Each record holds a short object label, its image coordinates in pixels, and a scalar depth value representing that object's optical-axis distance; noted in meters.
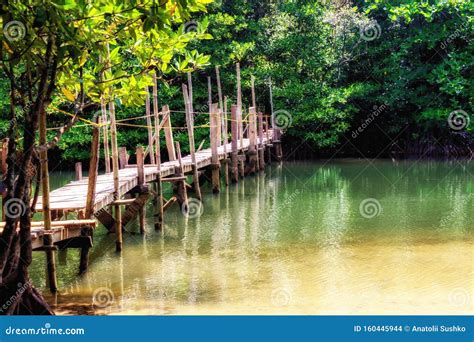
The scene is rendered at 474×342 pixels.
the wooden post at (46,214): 6.37
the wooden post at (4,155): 8.65
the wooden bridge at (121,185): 7.12
